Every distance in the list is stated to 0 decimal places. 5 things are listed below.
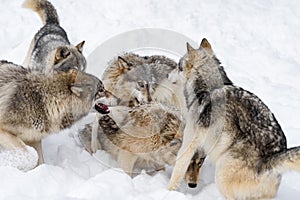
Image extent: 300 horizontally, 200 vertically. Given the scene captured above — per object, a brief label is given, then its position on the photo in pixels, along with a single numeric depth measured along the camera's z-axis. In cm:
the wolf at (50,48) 1248
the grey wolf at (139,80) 1195
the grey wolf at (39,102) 938
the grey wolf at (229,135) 887
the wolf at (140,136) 1066
